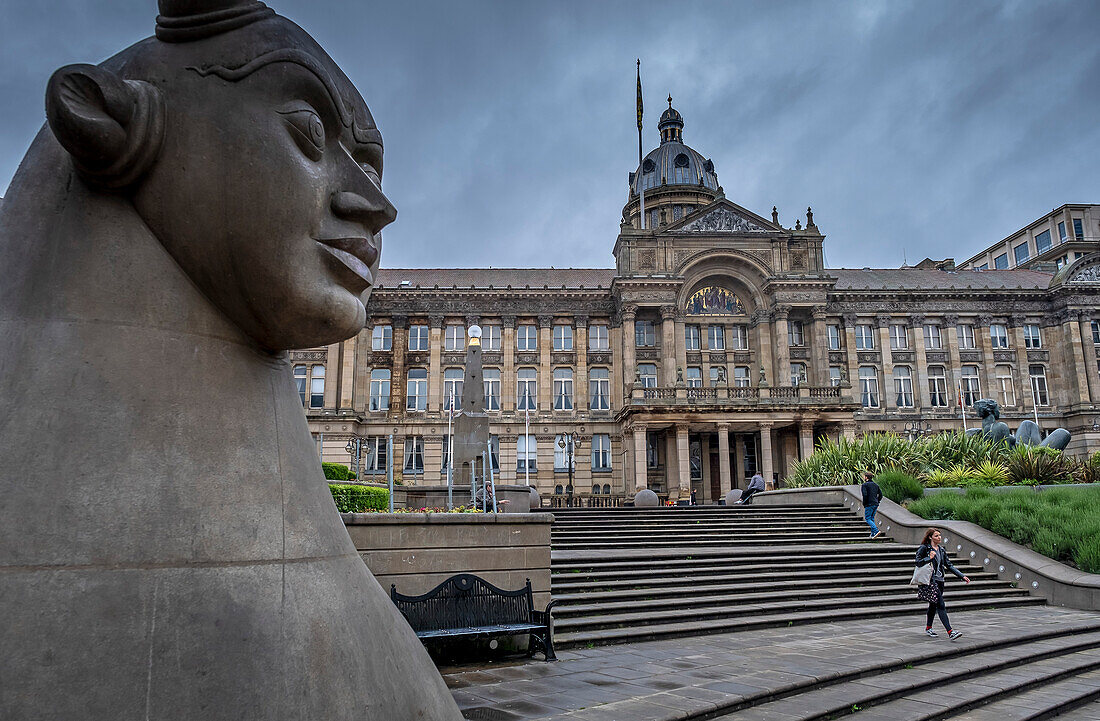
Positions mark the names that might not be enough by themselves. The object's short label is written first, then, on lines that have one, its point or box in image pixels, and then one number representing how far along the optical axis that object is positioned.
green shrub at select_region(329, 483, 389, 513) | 11.95
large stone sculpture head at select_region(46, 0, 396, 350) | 2.29
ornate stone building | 43.84
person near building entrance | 27.06
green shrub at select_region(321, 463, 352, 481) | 19.52
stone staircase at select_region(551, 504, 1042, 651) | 11.04
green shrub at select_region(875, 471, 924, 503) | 21.16
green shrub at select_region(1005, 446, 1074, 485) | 22.95
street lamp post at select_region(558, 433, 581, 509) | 36.78
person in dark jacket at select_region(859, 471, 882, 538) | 18.69
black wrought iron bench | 7.74
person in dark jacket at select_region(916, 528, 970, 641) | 10.31
